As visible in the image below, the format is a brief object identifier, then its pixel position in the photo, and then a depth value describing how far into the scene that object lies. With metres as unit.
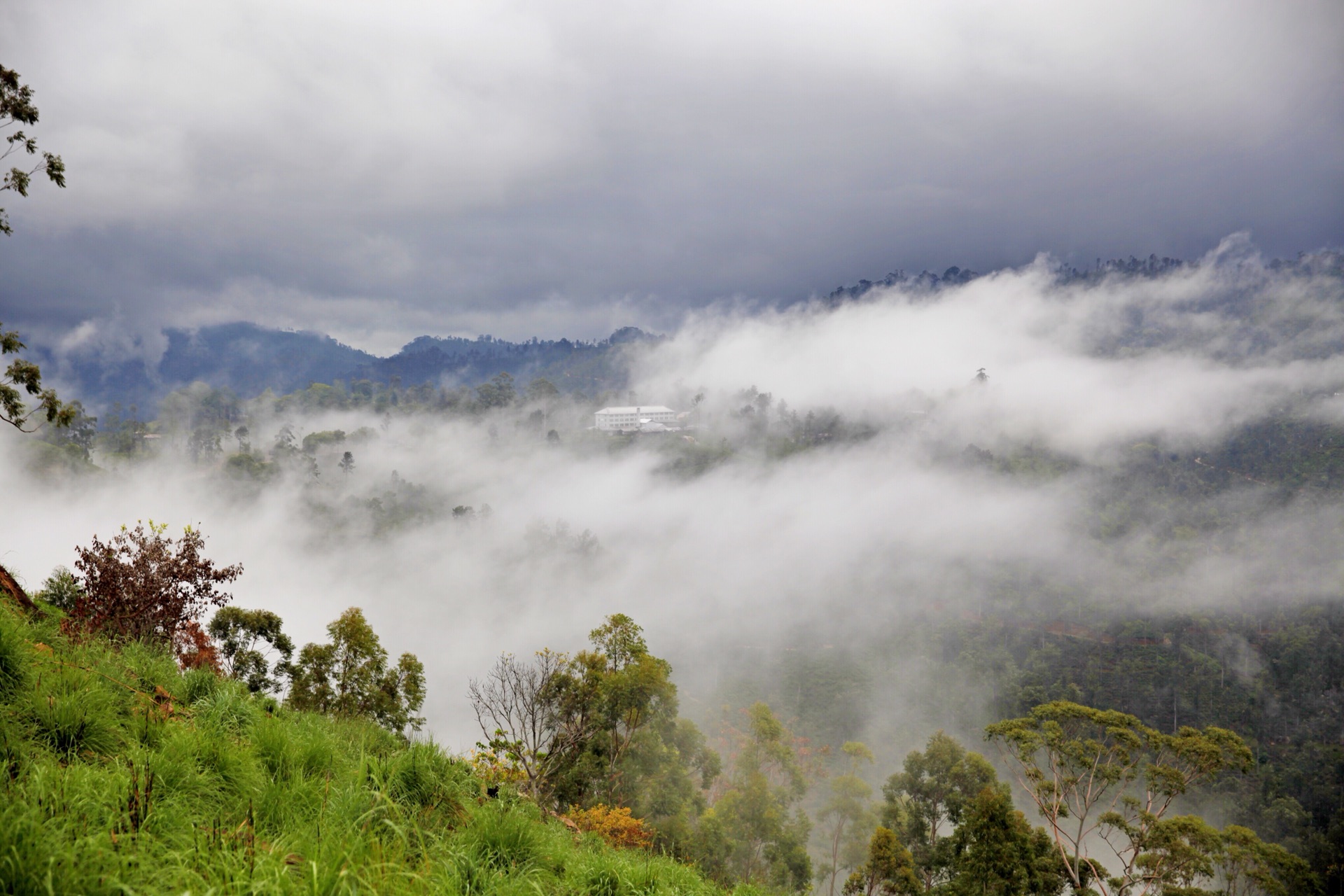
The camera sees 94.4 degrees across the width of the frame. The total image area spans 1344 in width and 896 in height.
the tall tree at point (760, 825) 28.94
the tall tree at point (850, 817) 38.75
